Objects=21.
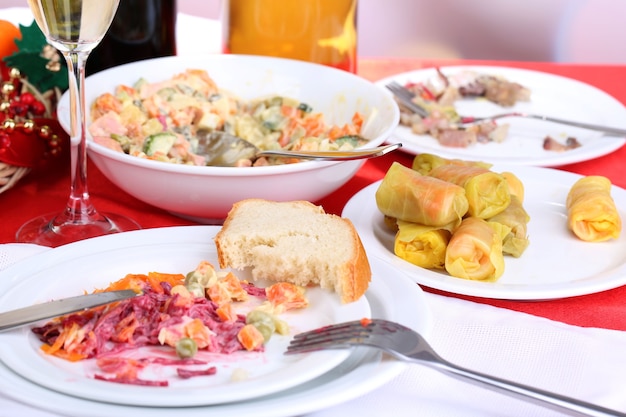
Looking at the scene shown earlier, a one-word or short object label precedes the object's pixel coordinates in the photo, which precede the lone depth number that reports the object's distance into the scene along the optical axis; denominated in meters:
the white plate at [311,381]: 0.63
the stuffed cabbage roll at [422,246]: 0.81
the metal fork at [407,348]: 0.63
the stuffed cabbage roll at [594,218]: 0.85
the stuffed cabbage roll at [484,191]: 0.83
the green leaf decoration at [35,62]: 0.95
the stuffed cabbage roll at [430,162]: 0.90
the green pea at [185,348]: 0.67
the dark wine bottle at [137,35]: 1.03
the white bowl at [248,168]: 0.83
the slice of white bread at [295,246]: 0.73
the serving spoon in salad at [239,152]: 0.85
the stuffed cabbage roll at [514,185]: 0.89
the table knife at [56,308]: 0.67
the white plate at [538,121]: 1.00
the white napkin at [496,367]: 0.68
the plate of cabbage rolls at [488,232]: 0.79
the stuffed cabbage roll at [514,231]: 0.83
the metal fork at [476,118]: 1.05
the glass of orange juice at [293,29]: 1.09
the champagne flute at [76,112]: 0.79
